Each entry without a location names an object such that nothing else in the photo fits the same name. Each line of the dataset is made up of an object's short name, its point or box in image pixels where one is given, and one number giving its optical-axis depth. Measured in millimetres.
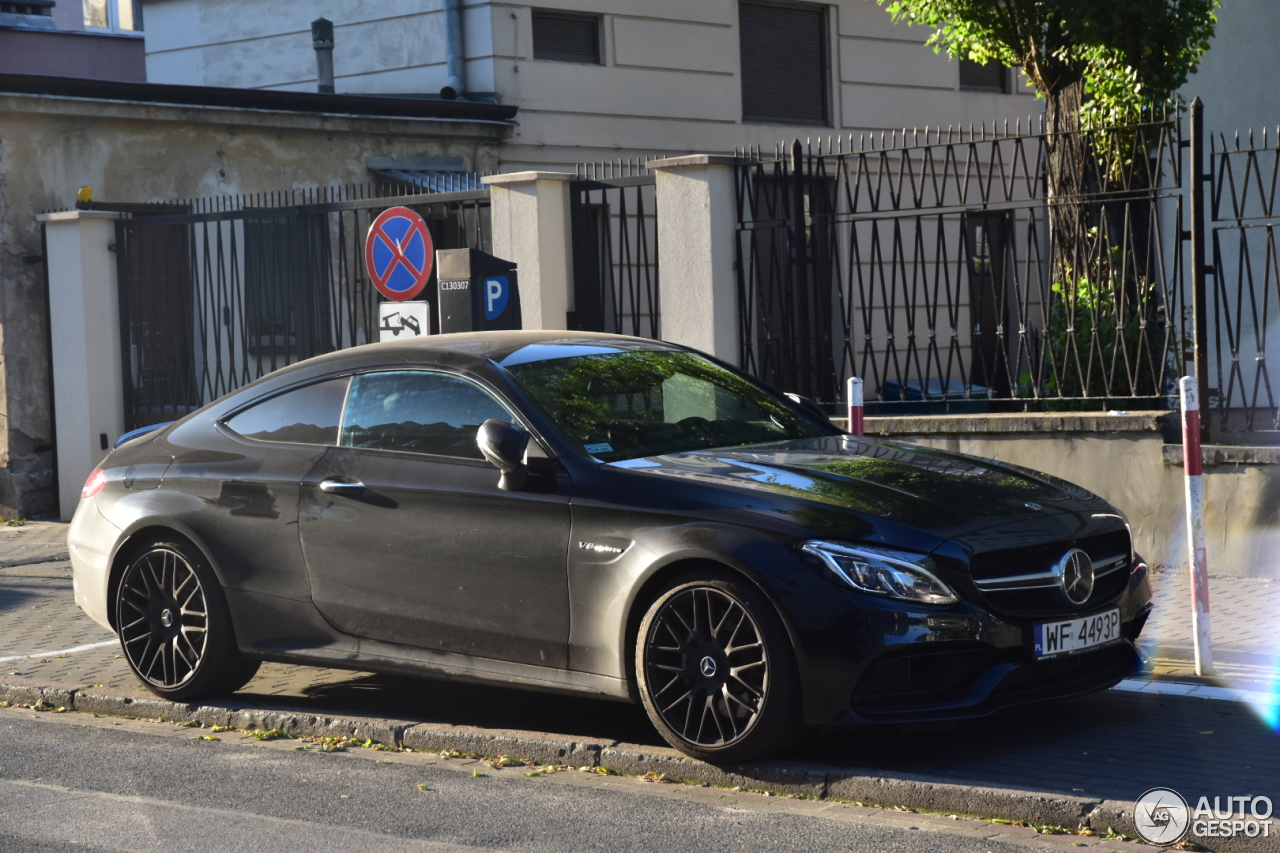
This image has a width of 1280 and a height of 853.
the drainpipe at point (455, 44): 17500
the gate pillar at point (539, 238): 12188
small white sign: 9734
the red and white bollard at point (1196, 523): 6633
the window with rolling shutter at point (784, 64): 19906
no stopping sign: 10008
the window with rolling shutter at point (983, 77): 22141
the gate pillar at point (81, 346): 14312
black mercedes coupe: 5348
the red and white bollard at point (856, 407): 8445
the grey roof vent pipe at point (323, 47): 18281
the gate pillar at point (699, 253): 11398
